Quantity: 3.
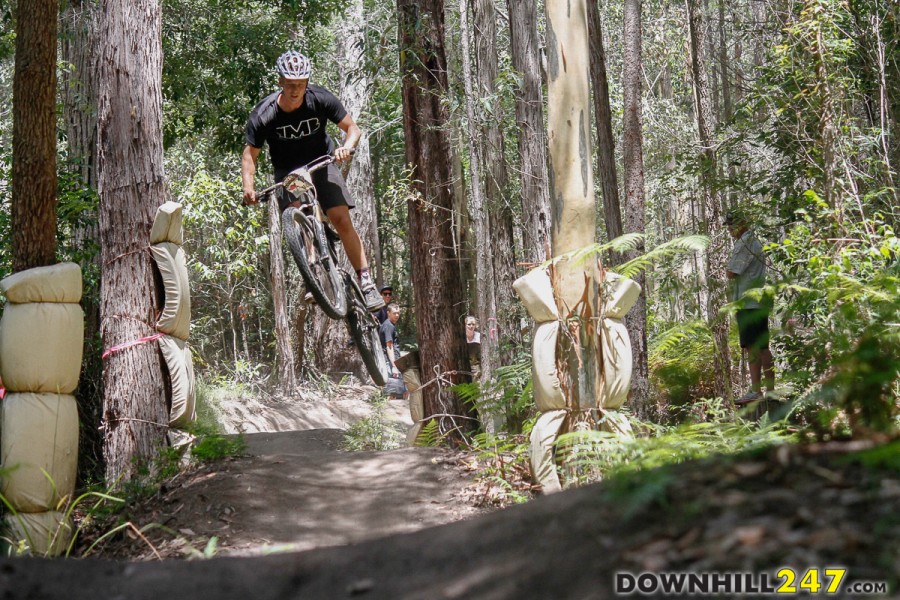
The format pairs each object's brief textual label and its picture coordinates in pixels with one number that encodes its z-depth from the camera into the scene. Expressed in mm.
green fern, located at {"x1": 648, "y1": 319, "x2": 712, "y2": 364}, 8473
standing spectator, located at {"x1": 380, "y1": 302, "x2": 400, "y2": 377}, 12673
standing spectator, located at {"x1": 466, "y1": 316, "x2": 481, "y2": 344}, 16938
